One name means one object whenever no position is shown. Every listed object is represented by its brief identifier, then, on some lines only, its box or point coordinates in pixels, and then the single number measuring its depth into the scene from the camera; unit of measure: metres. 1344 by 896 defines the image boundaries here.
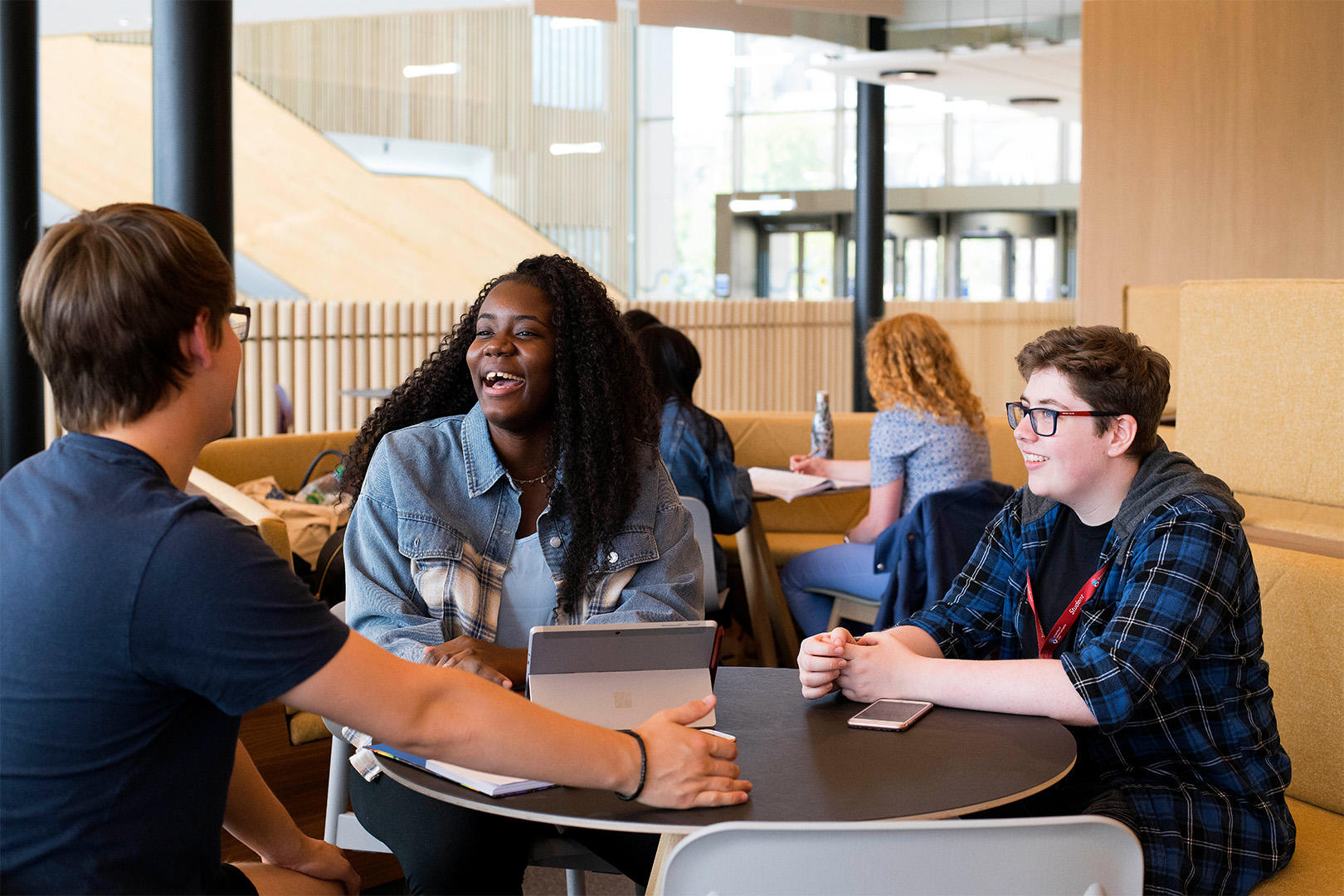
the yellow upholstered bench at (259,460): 3.84
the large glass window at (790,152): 19.22
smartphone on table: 1.78
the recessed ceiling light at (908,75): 8.72
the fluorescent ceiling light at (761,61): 19.27
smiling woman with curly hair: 2.02
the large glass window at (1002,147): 17.55
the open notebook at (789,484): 4.49
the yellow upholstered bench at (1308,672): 2.23
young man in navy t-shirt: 1.16
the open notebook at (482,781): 1.51
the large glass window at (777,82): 19.06
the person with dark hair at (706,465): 3.92
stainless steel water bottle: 5.22
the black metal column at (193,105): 4.57
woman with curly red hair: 4.18
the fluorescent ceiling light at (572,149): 15.21
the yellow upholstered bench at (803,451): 5.58
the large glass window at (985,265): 17.56
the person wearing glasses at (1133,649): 1.78
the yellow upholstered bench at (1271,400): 2.59
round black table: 1.45
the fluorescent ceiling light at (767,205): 18.34
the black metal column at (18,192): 6.35
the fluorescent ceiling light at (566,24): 14.88
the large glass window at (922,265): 17.88
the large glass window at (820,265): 18.53
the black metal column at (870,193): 10.41
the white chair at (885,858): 1.24
